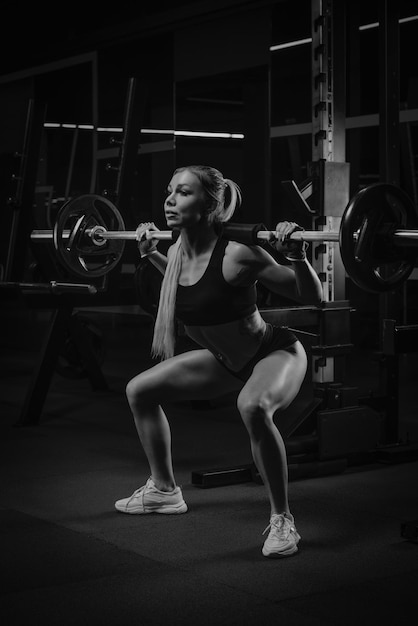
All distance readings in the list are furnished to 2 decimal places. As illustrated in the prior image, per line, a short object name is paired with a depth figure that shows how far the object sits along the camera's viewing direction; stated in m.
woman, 2.80
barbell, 2.72
